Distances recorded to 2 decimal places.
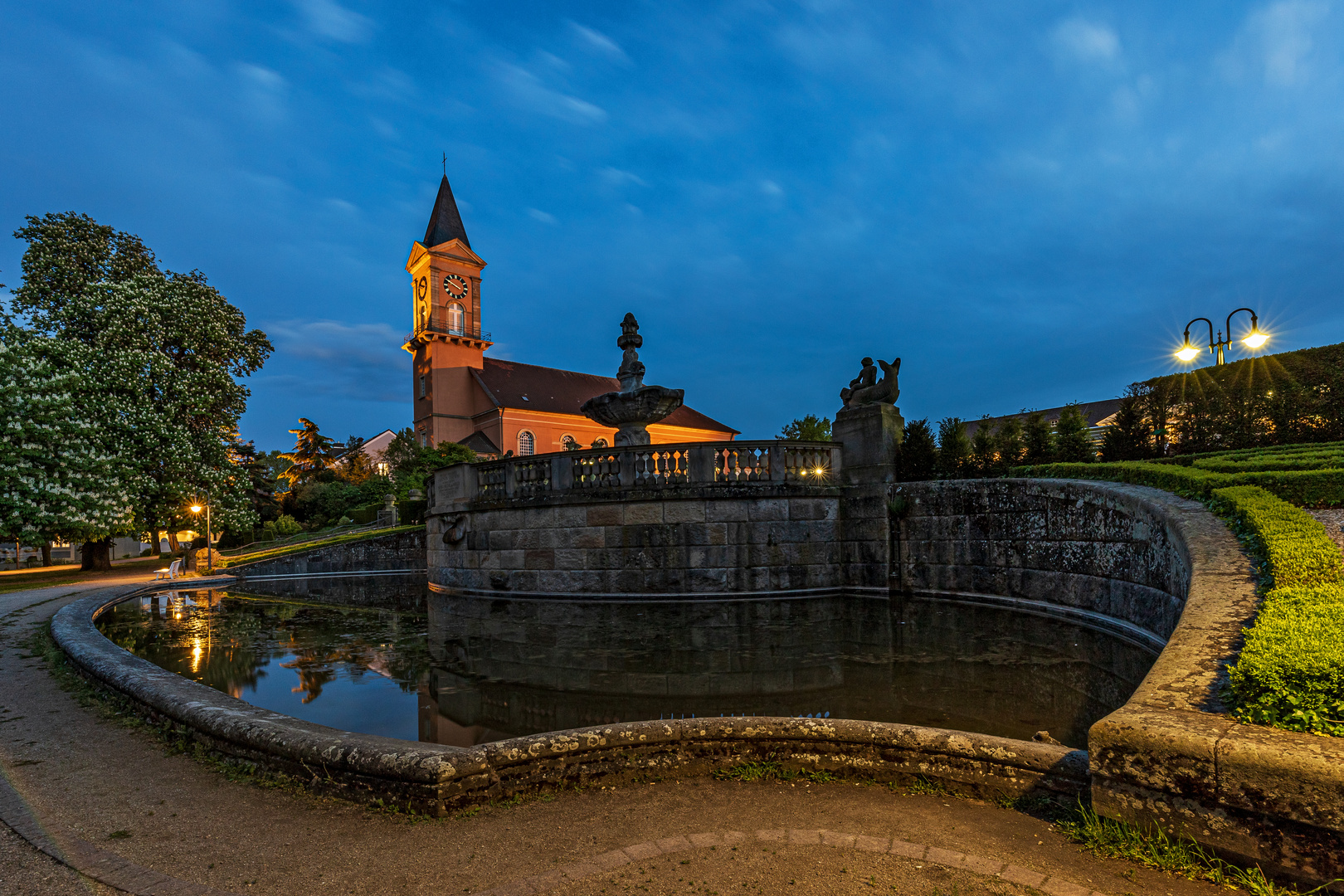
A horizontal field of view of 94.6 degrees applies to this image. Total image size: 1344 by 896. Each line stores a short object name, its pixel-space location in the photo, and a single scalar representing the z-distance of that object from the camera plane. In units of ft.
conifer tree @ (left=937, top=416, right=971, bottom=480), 43.47
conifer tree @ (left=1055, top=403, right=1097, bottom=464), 43.73
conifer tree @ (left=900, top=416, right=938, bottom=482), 43.55
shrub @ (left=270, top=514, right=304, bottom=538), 126.52
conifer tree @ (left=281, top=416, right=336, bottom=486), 182.09
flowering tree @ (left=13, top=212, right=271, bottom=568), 72.59
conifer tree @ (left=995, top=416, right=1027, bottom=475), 44.44
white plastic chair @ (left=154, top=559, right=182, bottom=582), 70.23
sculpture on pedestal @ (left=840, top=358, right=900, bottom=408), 44.42
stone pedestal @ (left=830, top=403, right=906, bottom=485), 43.29
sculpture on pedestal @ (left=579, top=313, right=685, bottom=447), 46.83
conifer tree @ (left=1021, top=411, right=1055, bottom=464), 44.50
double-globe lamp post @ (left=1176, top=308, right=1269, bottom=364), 42.20
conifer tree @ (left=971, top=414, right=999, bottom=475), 43.42
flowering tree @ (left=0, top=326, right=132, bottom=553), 62.44
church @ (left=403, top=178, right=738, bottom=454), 166.71
